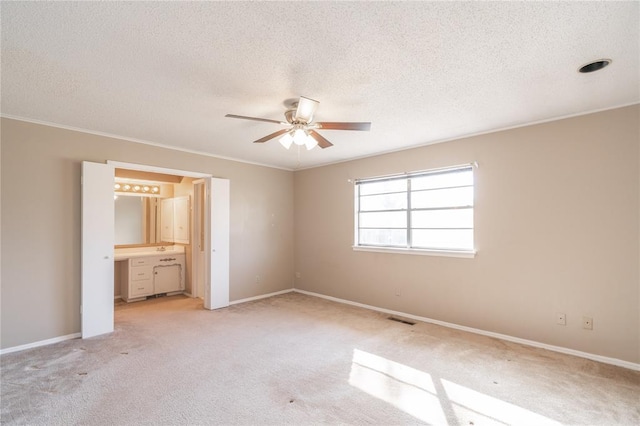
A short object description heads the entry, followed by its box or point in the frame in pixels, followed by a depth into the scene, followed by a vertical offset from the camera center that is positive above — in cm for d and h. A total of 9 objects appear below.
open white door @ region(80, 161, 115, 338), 363 -41
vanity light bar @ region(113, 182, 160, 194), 577 +54
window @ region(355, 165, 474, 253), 404 +6
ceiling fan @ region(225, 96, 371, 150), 255 +80
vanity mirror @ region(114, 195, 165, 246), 577 -9
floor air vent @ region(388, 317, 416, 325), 415 -149
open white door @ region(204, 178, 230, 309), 488 -49
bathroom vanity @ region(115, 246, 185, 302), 529 -105
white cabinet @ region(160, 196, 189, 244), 595 -10
